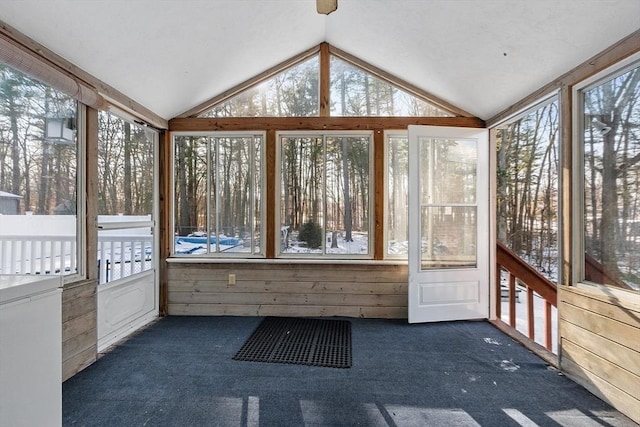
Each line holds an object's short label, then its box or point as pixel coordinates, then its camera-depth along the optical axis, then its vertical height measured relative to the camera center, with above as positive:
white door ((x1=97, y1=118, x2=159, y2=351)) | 2.65 -0.18
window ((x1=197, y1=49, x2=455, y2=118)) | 3.38 +1.36
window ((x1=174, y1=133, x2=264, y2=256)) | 3.43 +0.24
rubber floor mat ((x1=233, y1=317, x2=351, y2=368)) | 2.39 -1.13
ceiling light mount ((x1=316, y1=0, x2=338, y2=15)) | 2.19 +1.55
